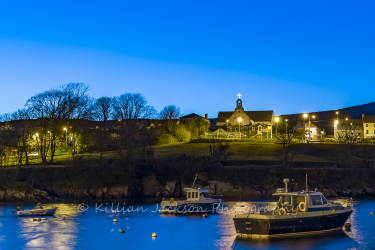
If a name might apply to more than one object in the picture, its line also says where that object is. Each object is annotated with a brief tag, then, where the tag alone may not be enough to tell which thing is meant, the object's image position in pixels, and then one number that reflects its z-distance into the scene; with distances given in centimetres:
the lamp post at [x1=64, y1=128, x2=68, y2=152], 10030
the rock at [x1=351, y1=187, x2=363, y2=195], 7640
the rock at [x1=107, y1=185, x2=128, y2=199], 7600
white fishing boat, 5475
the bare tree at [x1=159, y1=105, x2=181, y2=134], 13862
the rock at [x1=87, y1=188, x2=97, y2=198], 7580
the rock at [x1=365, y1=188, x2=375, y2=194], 7693
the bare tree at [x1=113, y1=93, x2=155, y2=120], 13134
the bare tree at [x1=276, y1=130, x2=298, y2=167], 8444
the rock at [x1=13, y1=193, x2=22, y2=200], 7144
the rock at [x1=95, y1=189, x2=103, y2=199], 7538
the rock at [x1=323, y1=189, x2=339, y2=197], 7350
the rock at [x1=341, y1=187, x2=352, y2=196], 7490
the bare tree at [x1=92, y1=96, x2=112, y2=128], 13912
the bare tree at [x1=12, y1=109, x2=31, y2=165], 9519
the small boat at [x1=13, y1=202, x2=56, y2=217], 5266
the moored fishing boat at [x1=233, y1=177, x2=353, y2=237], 3600
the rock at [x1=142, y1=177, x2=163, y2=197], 7675
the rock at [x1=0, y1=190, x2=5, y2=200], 7131
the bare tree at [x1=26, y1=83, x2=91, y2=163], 9344
